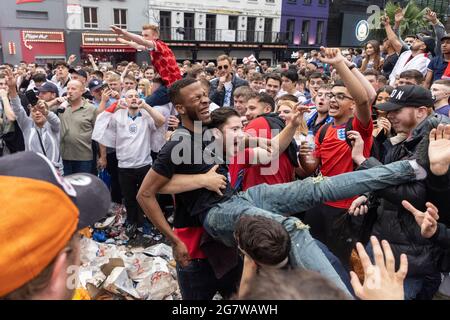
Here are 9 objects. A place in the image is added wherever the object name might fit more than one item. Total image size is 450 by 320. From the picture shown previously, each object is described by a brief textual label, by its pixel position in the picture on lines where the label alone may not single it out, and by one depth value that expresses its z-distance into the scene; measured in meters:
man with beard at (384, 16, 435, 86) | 6.50
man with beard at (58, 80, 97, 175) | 4.93
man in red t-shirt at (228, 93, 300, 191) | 2.96
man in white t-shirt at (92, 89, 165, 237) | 4.76
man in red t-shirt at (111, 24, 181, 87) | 4.67
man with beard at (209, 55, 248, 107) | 6.18
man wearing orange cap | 0.94
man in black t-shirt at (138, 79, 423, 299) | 2.23
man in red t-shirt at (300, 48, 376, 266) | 2.76
